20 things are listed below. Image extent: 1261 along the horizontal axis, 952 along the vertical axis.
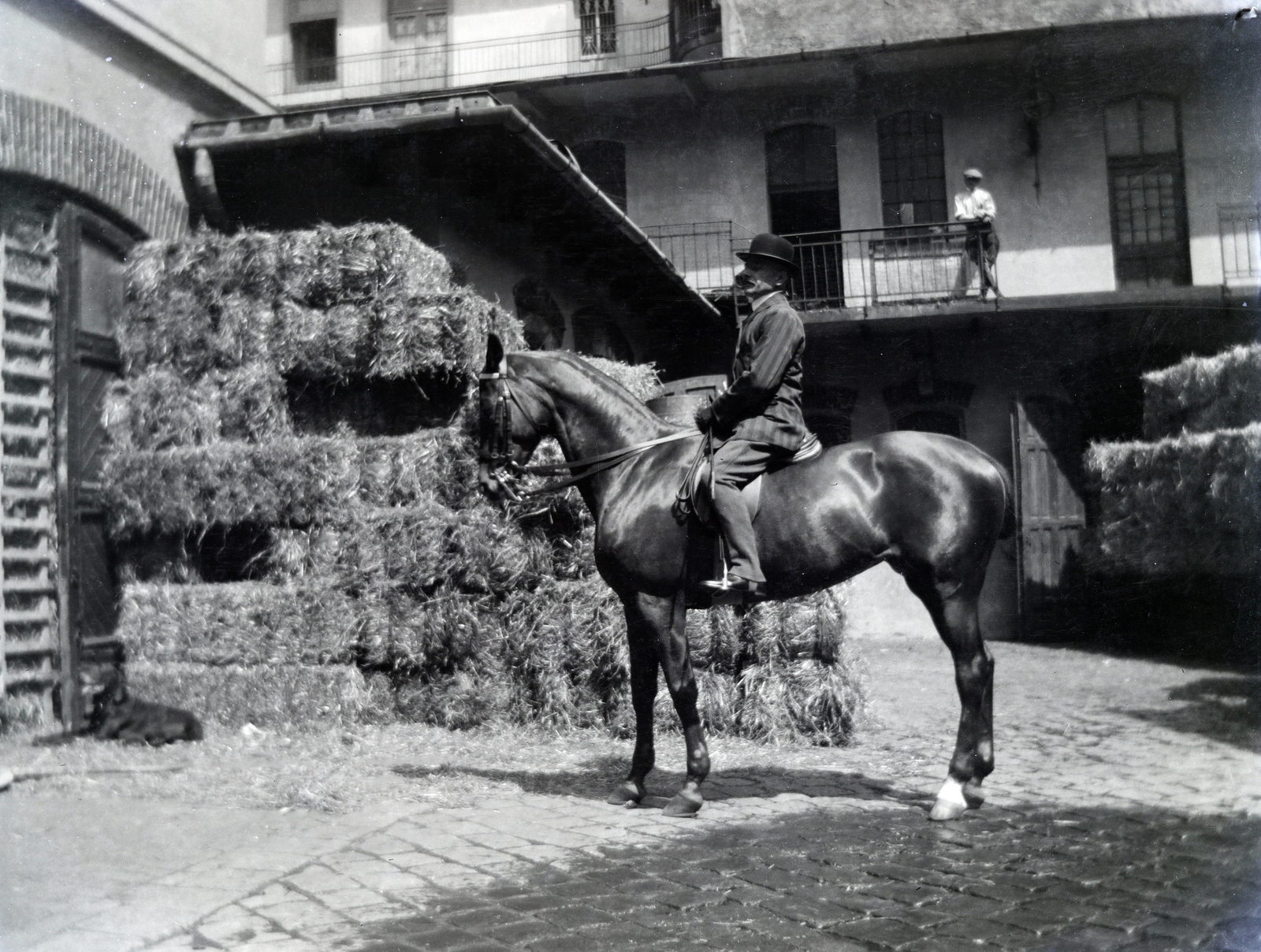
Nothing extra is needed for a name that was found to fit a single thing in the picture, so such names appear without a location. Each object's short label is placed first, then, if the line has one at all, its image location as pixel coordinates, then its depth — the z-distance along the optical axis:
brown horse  5.56
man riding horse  5.43
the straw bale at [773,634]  7.49
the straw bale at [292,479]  8.13
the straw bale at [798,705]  7.43
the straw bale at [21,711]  7.47
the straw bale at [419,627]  8.03
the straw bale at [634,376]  8.95
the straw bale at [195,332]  8.45
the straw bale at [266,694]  7.95
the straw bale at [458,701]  8.05
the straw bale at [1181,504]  9.64
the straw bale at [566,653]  7.84
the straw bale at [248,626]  8.03
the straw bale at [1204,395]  10.34
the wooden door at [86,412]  8.00
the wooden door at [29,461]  7.60
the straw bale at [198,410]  8.41
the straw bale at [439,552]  7.98
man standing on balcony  14.93
